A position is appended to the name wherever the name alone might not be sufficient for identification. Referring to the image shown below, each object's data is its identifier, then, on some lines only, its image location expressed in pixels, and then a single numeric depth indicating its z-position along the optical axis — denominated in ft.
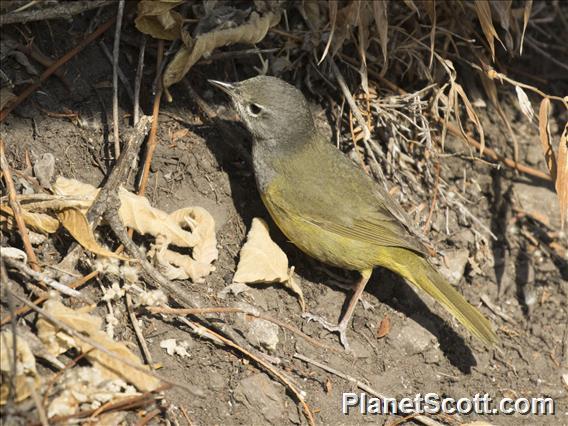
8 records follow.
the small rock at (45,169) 13.80
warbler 15.28
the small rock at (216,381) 12.94
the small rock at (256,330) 13.78
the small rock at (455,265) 17.15
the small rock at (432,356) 15.78
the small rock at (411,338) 15.72
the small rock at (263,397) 12.98
